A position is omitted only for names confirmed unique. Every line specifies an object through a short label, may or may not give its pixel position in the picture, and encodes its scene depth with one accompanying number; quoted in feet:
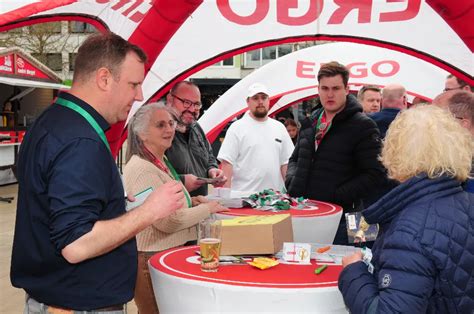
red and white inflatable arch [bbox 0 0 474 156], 16.83
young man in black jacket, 12.50
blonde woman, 5.59
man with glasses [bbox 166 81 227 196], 13.25
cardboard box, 8.13
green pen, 7.48
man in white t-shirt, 18.58
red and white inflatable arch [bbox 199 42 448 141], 31.53
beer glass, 7.43
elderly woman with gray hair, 9.51
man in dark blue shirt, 5.64
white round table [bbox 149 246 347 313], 6.79
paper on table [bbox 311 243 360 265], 8.29
